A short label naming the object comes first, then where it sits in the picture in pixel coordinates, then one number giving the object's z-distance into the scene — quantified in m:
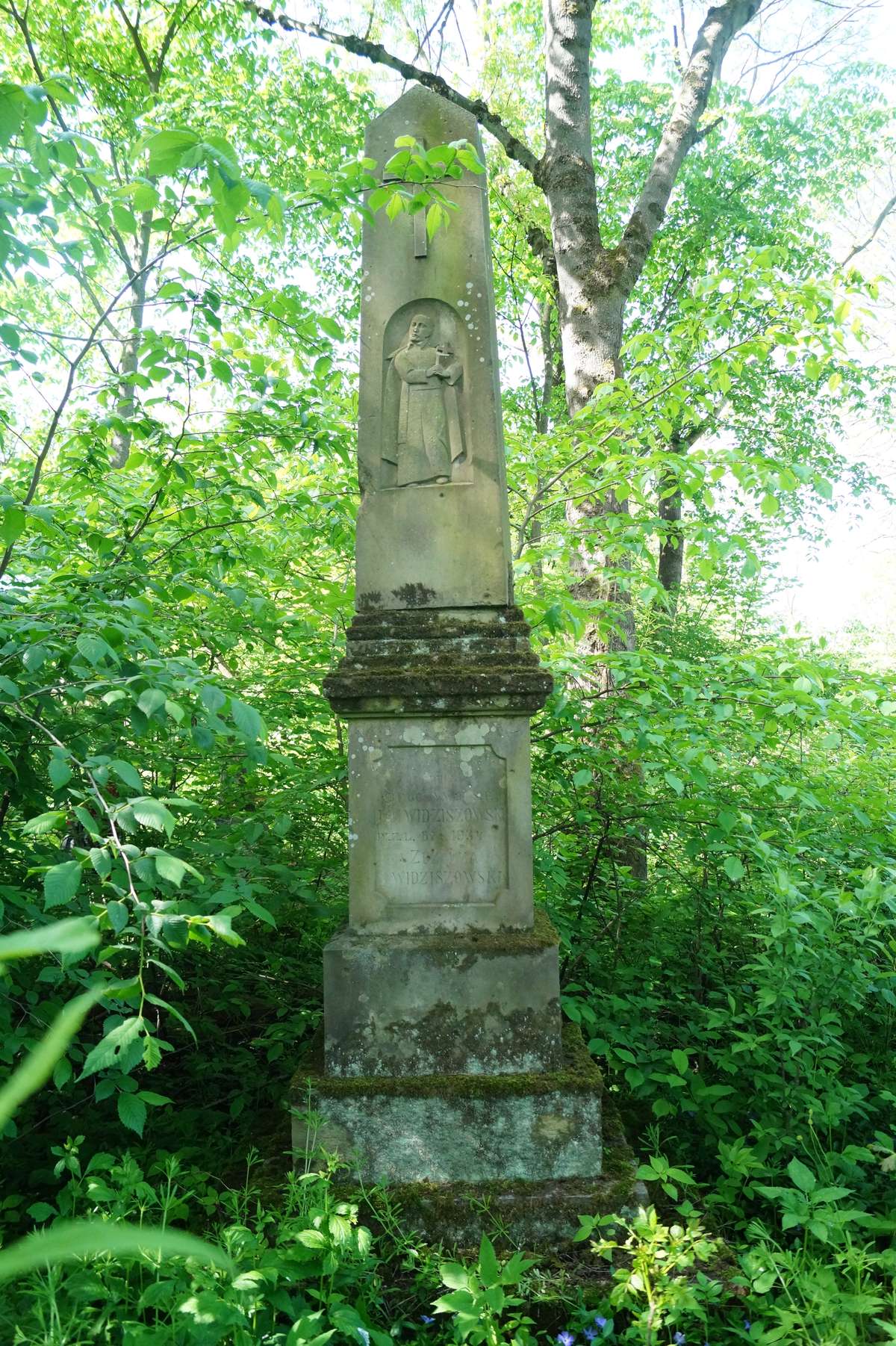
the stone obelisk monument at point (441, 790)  2.93
